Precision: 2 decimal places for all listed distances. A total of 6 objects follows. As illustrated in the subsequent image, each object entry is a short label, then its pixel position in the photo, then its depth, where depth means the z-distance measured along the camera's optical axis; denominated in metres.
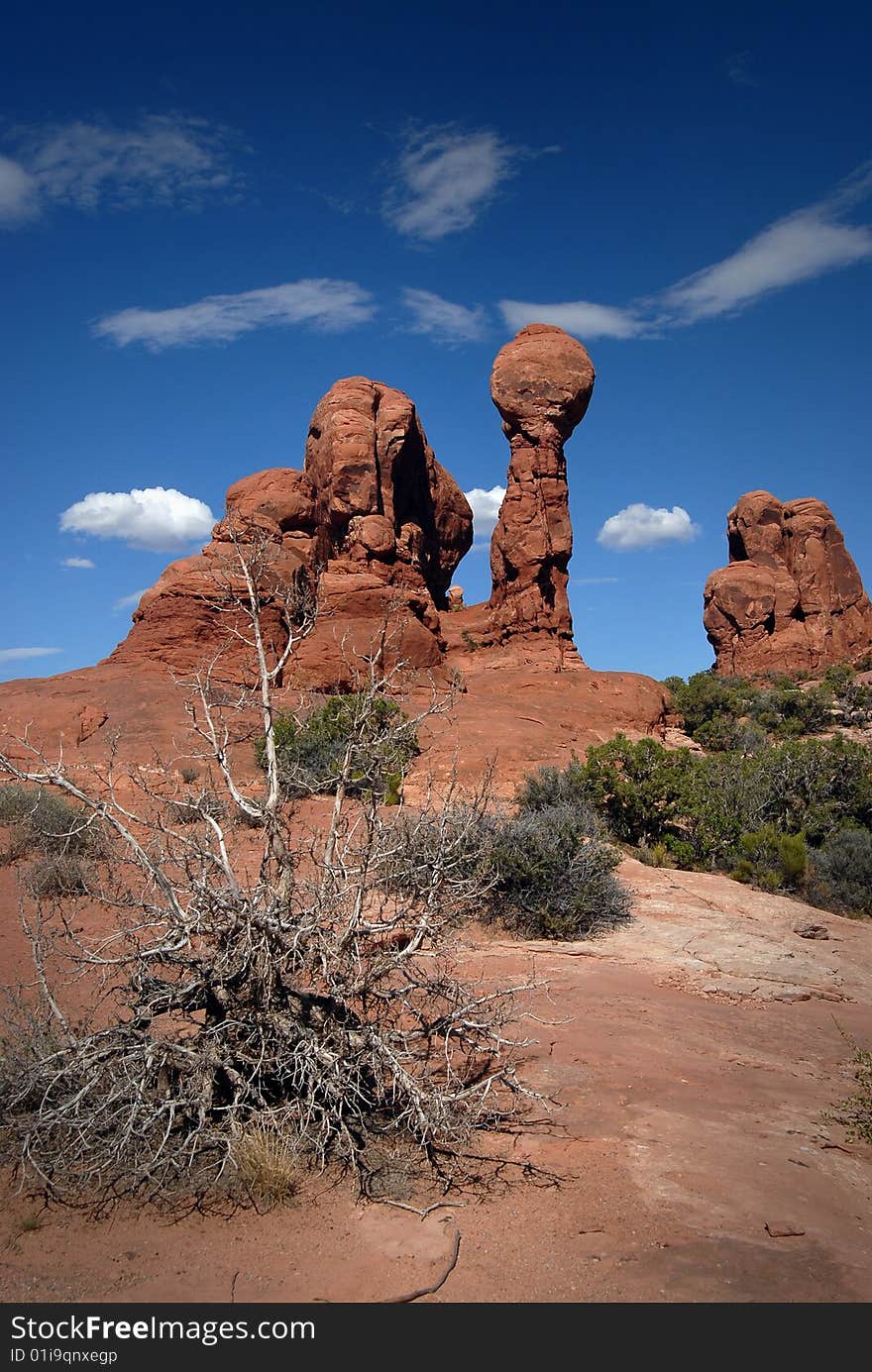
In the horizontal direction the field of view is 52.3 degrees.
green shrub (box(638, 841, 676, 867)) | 14.78
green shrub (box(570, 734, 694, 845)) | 15.89
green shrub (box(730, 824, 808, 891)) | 13.27
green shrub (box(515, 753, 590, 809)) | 15.92
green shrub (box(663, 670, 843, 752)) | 27.20
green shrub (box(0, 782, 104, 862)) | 11.43
